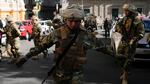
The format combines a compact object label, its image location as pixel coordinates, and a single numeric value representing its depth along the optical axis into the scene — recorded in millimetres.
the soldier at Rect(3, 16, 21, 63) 8745
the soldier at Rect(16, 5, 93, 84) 3237
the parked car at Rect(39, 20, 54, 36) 20138
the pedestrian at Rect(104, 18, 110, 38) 19603
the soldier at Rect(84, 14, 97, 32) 14060
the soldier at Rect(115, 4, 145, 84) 5782
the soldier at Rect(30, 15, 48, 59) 9505
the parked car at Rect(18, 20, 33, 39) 17521
